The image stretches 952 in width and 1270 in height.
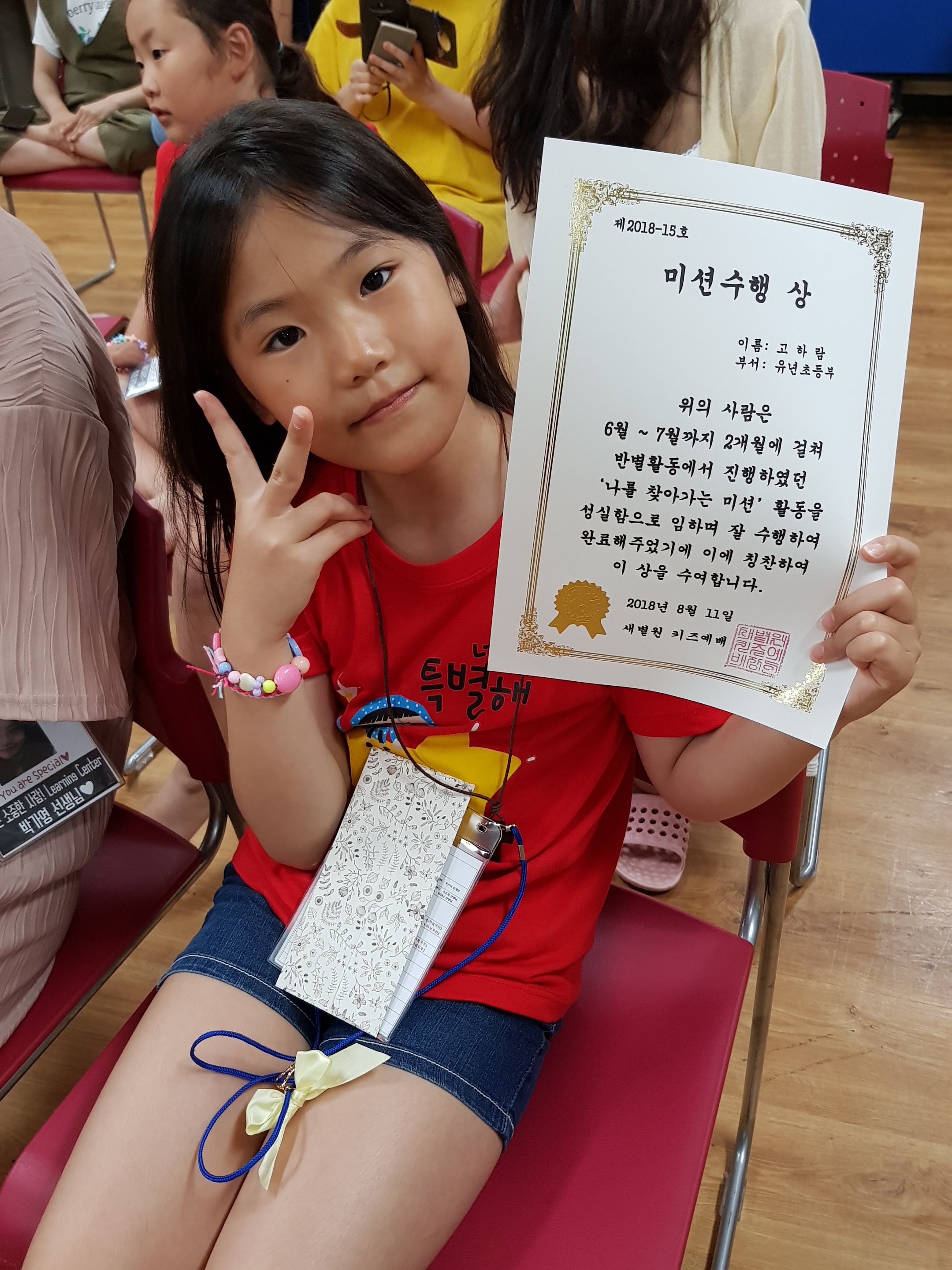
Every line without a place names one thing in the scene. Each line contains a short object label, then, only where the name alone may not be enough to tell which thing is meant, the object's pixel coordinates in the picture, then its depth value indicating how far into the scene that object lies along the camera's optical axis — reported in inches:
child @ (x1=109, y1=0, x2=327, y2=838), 73.9
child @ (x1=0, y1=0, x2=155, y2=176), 115.0
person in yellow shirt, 77.7
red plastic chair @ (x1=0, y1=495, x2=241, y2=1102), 36.4
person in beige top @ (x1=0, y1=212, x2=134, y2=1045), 32.8
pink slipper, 60.3
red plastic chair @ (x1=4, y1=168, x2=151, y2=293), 115.7
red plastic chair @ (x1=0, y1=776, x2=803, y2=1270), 30.0
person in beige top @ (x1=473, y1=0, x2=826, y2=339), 58.5
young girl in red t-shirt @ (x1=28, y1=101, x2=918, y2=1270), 28.6
